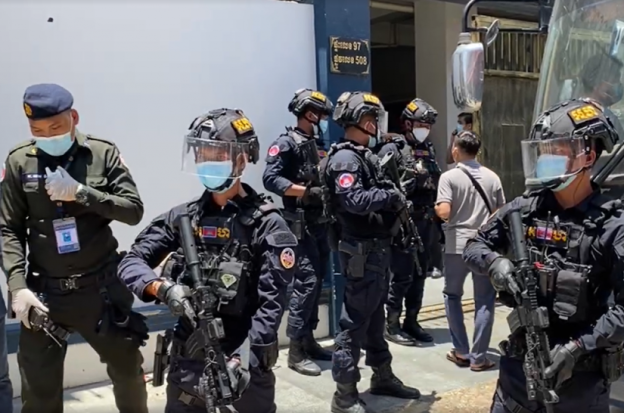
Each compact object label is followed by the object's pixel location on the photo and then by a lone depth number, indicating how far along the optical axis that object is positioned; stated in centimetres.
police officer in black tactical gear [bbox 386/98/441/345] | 555
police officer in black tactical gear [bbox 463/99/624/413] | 248
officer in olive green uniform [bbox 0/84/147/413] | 330
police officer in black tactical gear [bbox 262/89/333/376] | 500
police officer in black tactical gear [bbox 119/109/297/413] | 271
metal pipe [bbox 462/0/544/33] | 411
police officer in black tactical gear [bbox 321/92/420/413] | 410
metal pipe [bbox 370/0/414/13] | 858
